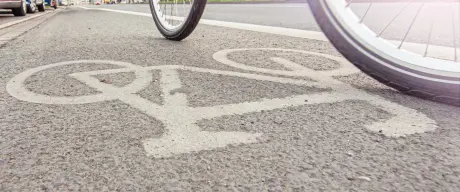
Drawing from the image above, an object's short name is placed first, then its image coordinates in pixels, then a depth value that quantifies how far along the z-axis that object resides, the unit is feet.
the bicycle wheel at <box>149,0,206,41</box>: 9.12
